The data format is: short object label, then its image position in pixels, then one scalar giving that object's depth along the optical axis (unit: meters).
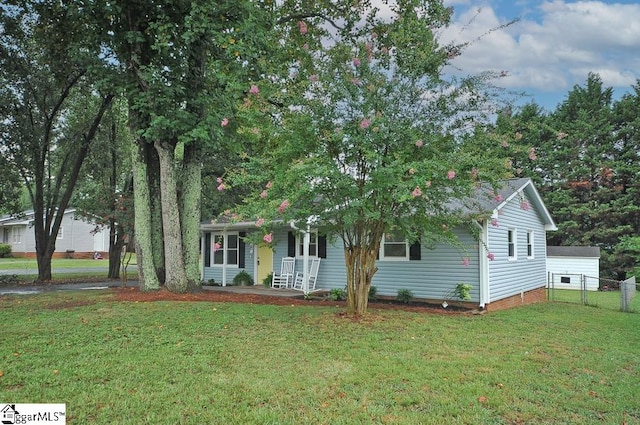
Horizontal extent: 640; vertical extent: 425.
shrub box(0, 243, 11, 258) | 32.97
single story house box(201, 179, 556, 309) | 10.49
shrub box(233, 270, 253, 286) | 14.91
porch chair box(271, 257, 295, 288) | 13.76
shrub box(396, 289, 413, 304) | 11.05
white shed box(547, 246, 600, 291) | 21.50
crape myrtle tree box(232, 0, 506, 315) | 6.50
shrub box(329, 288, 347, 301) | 11.60
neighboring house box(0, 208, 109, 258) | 34.60
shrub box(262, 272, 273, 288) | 14.15
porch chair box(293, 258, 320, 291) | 12.91
